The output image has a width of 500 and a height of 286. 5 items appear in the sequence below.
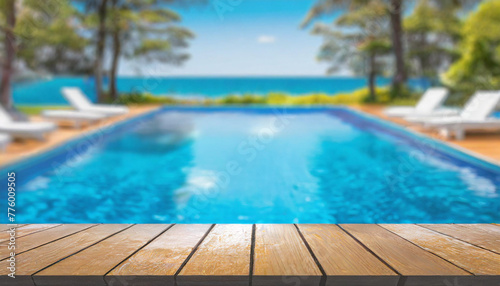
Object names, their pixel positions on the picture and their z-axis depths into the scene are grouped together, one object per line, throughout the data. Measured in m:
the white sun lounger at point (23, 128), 5.79
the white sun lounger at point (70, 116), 7.61
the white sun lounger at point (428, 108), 7.91
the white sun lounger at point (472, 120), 6.36
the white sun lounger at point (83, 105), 8.84
